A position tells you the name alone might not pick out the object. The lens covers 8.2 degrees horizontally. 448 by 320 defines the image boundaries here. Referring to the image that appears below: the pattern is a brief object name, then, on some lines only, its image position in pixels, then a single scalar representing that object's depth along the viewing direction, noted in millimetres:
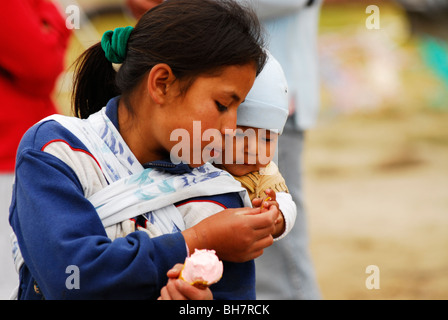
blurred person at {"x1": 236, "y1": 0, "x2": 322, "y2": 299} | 4964
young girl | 4106
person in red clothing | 4810
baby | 4250
